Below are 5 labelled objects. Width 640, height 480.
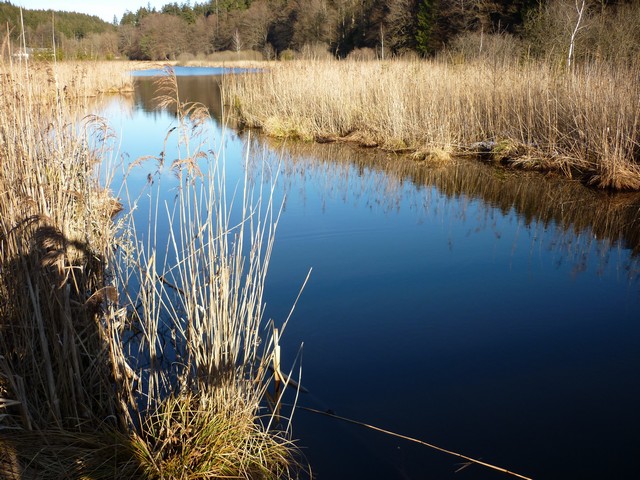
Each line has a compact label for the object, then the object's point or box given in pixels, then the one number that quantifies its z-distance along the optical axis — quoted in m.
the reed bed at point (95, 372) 1.89
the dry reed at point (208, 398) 1.91
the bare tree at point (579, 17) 10.33
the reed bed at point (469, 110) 6.12
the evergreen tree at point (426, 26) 22.34
